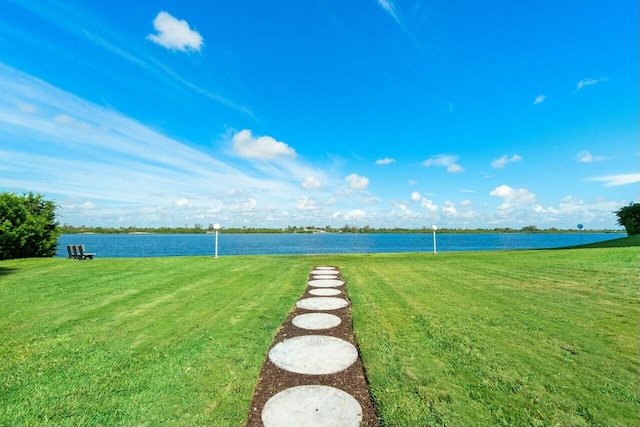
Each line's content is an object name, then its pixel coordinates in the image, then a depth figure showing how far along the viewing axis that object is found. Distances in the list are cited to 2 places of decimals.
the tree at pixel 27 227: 14.97
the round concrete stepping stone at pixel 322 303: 5.30
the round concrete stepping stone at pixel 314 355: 3.04
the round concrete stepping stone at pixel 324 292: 6.33
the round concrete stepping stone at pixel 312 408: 2.20
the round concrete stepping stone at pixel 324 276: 8.35
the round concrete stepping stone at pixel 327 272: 9.14
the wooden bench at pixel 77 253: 14.77
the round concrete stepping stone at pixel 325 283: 7.20
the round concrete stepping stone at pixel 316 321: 4.29
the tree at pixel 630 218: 29.14
